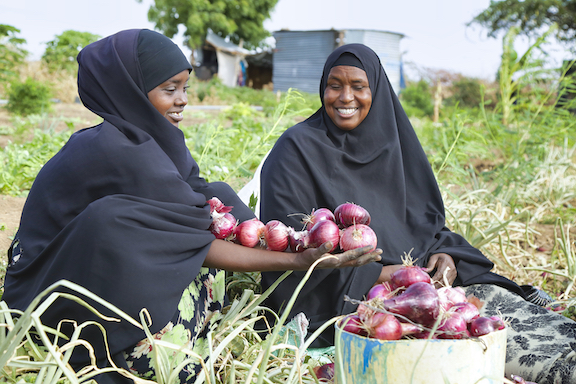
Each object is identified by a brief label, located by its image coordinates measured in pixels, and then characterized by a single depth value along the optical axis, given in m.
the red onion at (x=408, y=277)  1.50
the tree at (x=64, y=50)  12.62
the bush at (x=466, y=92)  23.17
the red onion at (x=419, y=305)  1.29
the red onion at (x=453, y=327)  1.28
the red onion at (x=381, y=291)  1.48
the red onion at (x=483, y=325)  1.31
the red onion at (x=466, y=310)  1.38
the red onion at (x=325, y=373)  1.64
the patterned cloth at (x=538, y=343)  1.73
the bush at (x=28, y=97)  8.12
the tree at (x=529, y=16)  18.97
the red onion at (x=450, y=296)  1.42
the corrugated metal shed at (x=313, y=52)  27.06
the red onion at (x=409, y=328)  1.29
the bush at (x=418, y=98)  23.56
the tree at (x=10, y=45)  5.86
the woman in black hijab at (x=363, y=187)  2.17
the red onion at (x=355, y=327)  1.34
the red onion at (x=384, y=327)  1.26
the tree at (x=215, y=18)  27.94
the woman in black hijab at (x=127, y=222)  1.49
